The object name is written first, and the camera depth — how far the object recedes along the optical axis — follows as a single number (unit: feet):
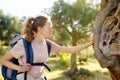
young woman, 9.84
